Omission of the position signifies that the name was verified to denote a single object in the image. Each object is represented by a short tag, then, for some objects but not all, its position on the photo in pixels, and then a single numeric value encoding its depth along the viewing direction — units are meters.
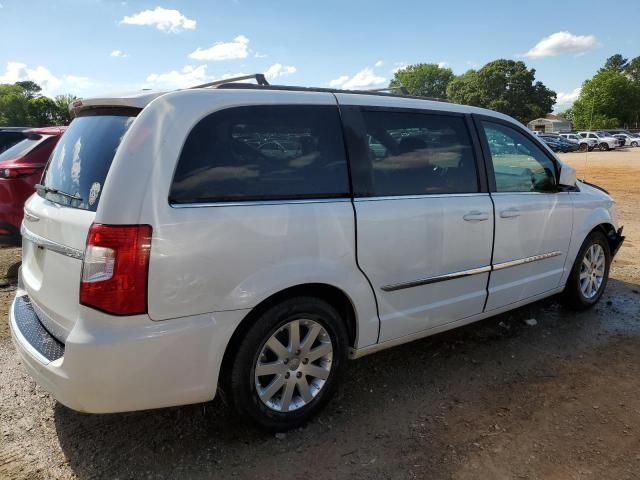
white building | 90.44
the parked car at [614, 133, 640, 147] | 52.97
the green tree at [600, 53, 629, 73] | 137.76
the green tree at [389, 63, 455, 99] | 126.50
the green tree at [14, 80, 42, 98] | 110.53
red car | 5.44
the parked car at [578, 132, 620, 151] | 46.84
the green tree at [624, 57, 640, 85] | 132.00
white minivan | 2.29
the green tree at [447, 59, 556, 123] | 86.25
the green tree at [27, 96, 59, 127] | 74.38
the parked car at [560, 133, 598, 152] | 47.72
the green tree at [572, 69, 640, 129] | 89.69
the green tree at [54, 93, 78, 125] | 68.59
